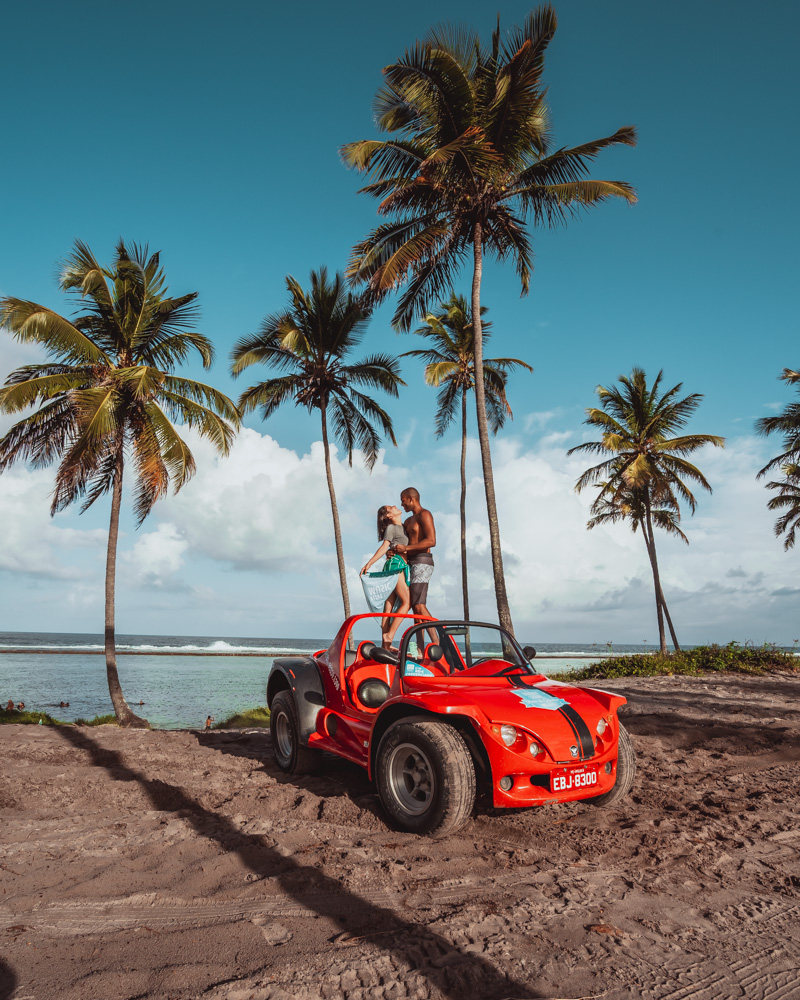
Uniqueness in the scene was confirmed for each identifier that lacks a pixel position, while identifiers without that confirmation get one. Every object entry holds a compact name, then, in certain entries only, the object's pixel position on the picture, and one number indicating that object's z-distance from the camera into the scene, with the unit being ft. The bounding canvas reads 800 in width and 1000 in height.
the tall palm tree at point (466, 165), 39.32
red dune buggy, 12.87
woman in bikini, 23.72
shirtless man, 25.00
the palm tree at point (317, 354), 62.23
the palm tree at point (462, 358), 71.31
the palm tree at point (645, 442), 77.20
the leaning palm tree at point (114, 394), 42.27
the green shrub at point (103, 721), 40.33
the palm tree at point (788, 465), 80.38
